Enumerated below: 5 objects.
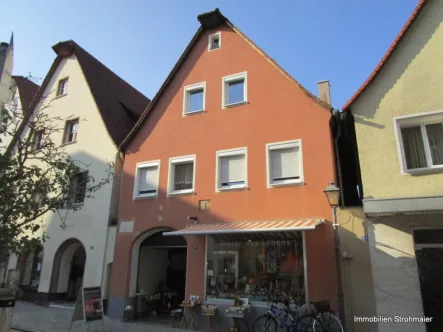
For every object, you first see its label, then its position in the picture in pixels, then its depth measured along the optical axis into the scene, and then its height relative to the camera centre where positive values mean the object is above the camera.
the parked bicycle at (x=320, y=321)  10.02 -1.06
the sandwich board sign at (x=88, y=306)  11.37 -0.84
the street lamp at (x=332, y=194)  10.16 +2.47
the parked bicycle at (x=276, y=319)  10.61 -1.09
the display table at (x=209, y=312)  11.98 -1.02
